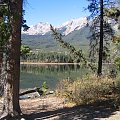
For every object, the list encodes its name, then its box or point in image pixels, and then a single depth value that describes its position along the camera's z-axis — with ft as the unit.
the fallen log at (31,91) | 40.61
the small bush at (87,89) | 23.07
